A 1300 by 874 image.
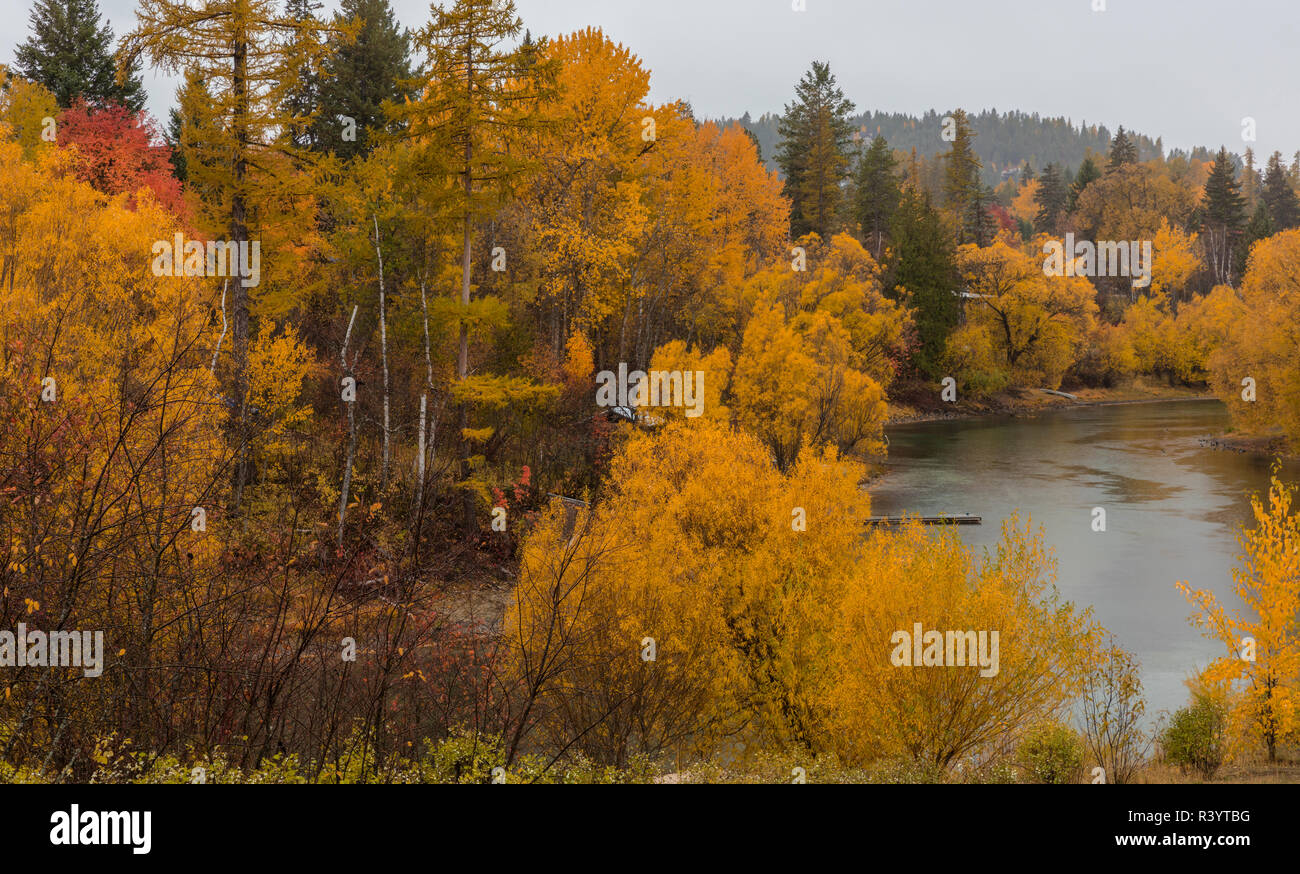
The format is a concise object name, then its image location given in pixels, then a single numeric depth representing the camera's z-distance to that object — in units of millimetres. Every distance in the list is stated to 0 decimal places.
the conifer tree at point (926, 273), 72250
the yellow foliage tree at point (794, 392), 41969
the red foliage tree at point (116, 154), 34969
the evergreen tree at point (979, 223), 92750
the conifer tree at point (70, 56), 40594
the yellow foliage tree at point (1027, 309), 76500
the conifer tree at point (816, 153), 70856
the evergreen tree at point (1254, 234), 90812
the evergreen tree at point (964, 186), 93375
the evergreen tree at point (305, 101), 38312
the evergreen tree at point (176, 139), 42297
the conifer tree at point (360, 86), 39031
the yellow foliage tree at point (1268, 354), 47312
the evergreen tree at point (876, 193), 80875
